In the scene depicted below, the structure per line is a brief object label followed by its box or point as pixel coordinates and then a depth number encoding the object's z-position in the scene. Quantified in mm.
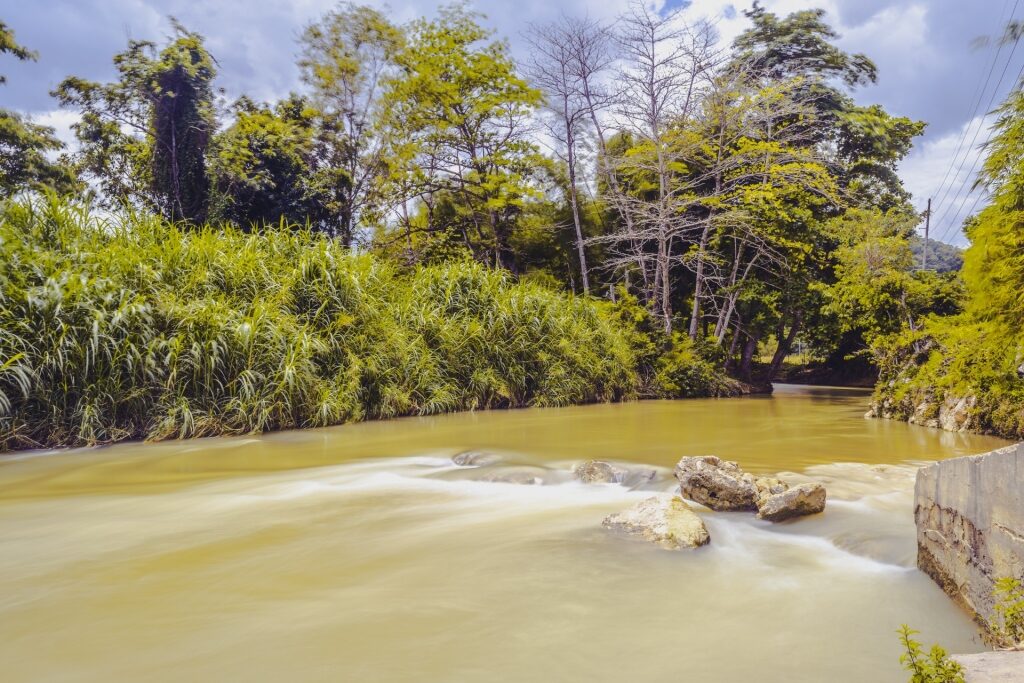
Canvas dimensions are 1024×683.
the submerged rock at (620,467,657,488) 3851
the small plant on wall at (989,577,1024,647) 1521
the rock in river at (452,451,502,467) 4688
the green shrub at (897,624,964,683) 1177
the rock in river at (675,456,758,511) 3121
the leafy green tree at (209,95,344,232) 13633
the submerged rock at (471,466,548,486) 4070
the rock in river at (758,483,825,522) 2914
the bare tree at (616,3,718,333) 13117
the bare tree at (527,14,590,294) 14609
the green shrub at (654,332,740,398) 12492
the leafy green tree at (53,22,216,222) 14016
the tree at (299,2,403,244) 15891
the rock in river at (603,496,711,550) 2607
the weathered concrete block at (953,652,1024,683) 1144
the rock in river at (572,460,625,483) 4002
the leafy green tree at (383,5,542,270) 14898
